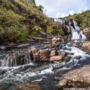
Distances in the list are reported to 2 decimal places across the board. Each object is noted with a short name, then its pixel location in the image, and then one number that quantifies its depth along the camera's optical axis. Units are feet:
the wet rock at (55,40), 42.56
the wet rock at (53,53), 27.66
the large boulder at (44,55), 25.76
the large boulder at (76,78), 13.59
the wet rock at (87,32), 64.51
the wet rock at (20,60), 24.56
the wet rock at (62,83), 13.55
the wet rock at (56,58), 25.40
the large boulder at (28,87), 13.62
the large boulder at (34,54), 25.79
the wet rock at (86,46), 34.35
